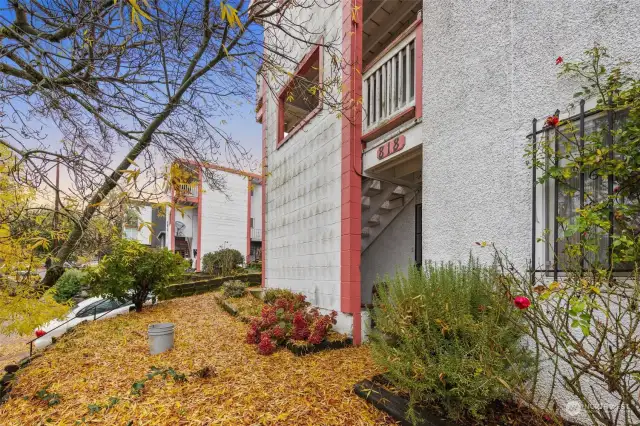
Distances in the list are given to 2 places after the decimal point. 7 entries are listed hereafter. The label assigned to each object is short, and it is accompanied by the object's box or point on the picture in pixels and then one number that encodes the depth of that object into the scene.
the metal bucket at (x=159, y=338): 4.95
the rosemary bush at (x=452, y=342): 2.41
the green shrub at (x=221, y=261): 16.70
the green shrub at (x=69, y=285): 12.90
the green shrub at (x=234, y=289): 9.34
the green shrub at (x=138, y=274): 7.81
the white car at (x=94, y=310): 7.39
